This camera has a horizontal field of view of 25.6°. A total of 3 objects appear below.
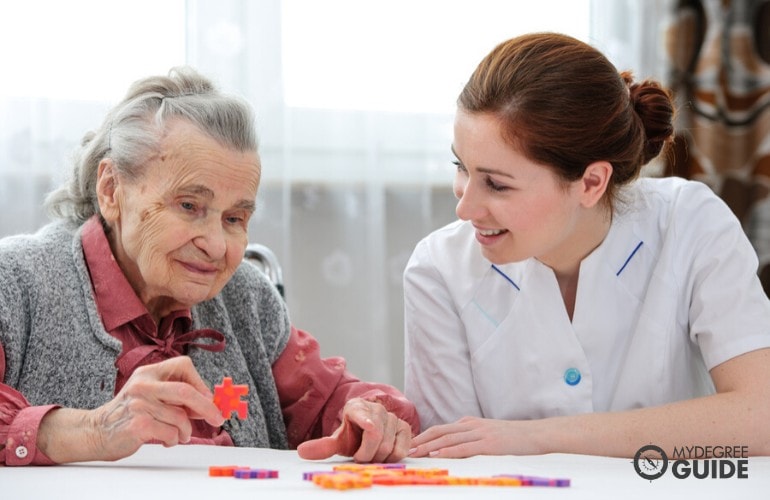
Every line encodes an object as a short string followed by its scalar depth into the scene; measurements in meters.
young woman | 1.74
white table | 1.40
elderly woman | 1.62
